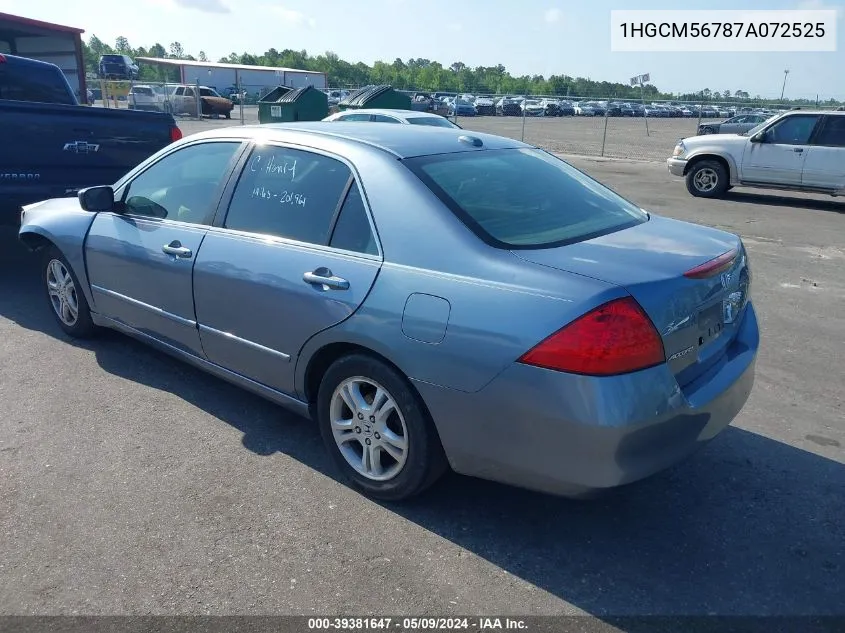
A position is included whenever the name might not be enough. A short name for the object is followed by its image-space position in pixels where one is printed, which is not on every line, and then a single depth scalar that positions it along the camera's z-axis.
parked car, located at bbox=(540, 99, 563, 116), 52.75
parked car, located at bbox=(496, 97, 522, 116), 51.56
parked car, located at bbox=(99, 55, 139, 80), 47.84
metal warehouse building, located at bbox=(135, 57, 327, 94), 56.59
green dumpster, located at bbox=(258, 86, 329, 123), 19.42
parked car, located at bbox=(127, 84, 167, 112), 33.75
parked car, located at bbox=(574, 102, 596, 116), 54.66
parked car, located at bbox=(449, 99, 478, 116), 46.88
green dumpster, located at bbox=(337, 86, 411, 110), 19.19
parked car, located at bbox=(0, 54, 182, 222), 6.32
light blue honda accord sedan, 2.52
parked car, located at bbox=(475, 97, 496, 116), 51.94
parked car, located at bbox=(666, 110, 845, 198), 12.13
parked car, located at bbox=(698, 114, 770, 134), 23.66
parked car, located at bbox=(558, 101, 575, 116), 54.16
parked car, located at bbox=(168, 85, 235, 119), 35.38
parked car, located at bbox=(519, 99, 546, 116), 53.13
